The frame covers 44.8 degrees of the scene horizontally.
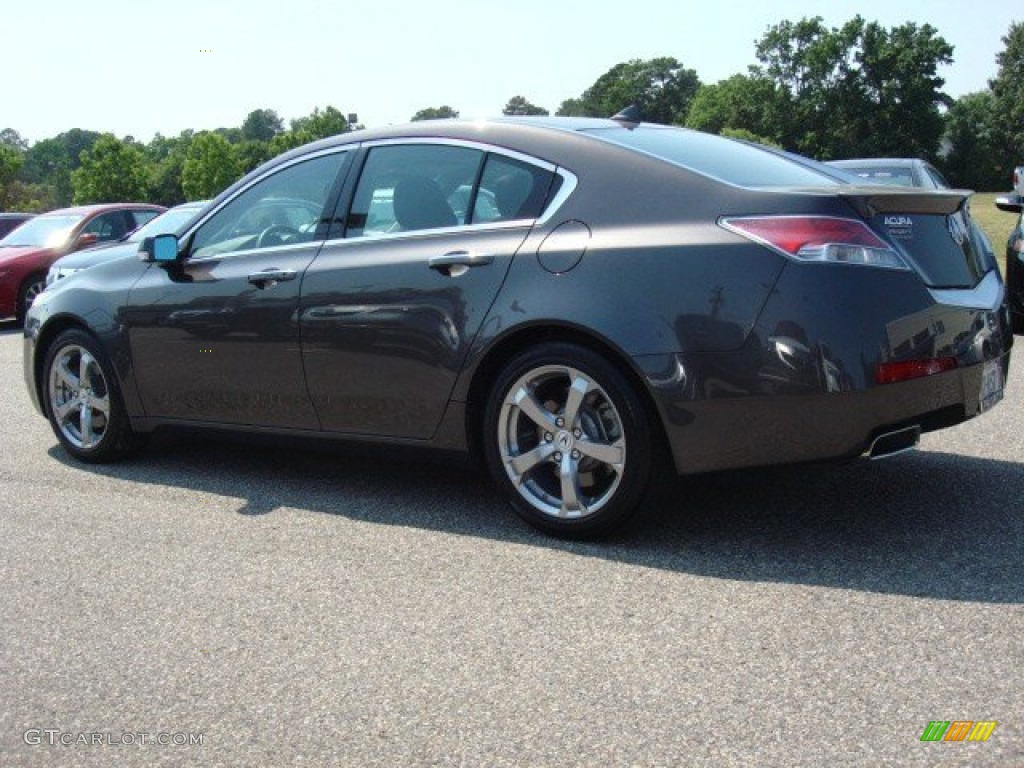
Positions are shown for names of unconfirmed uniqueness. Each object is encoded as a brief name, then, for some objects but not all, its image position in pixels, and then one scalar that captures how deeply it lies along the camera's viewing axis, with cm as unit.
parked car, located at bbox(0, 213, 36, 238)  2114
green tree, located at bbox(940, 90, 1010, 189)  10769
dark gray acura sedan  417
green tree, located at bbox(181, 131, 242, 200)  10850
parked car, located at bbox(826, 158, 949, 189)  1350
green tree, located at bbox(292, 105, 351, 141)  11912
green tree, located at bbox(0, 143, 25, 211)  7488
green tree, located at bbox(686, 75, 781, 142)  11369
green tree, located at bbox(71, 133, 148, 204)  8731
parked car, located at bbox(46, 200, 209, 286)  1245
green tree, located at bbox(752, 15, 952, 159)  10562
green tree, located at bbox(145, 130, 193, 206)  15576
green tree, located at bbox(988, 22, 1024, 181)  10594
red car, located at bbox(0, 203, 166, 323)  1641
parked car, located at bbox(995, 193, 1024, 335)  1103
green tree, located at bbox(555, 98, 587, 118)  15626
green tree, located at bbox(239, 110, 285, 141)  18988
